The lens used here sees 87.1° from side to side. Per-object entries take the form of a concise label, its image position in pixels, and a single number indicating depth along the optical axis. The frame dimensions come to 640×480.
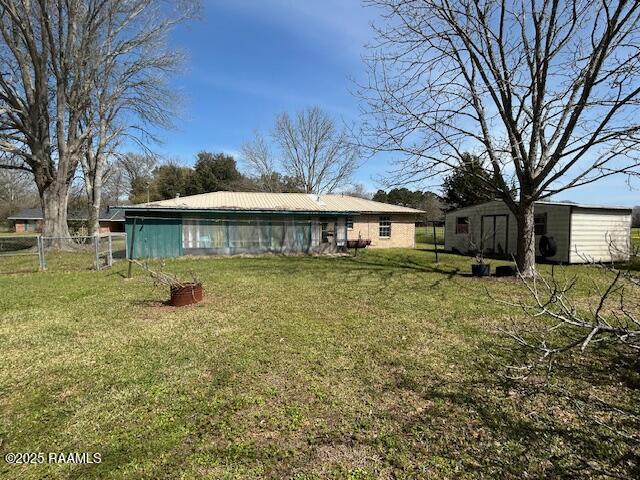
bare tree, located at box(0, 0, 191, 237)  15.38
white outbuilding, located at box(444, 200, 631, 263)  13.84
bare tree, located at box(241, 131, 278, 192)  36.94
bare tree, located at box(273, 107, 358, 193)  34.22
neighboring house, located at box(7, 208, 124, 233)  45.43
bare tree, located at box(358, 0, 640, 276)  7.93
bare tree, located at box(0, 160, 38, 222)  40.06
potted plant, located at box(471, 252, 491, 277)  10.15
